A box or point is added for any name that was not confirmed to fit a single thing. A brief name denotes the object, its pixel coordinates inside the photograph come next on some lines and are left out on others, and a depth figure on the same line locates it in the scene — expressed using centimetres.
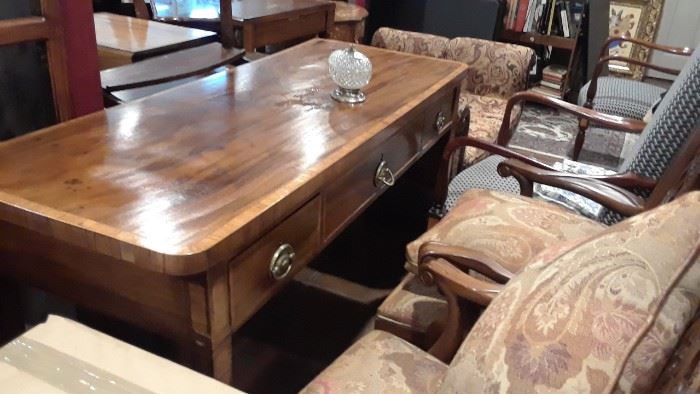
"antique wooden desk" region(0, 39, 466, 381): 89
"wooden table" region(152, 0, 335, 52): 277
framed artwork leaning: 451
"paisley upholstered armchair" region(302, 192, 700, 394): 63
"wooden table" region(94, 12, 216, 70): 206
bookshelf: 389
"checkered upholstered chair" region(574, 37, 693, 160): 286
